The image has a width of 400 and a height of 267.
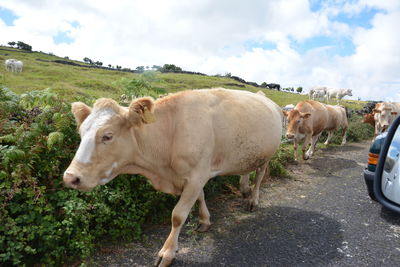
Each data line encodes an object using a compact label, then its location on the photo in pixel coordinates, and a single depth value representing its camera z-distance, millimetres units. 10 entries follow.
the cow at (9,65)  33719
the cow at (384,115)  14970
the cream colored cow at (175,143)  3238
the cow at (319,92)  35728
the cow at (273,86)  59000
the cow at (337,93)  32438
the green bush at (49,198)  3305
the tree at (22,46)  84938
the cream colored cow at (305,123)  10359
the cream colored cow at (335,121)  13086
